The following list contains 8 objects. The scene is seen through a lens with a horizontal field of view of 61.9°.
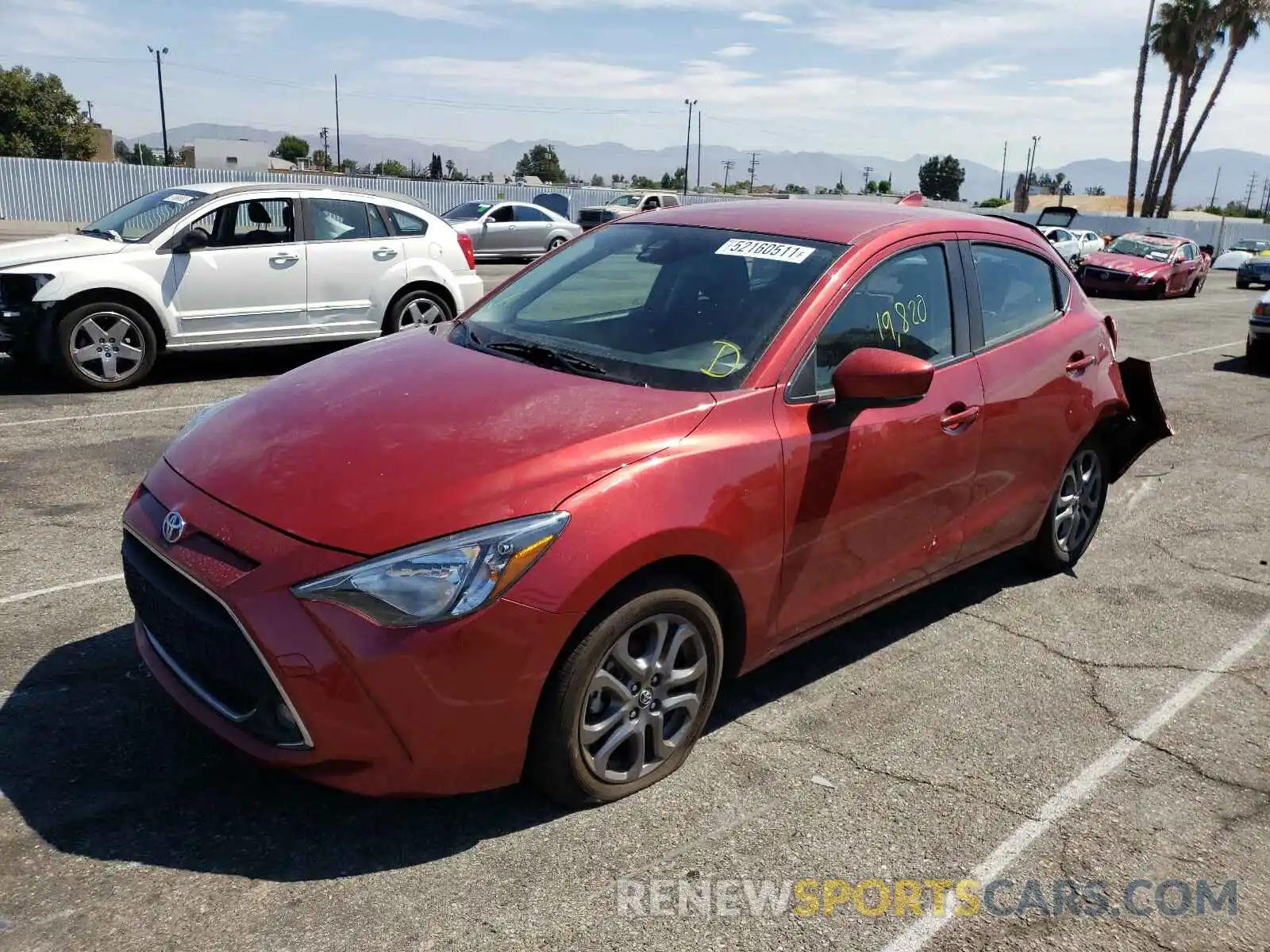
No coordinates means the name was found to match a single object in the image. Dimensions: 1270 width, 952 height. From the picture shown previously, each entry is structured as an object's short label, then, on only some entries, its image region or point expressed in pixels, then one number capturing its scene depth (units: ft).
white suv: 27.20
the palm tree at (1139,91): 169.17
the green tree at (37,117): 202.08
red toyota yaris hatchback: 8.97
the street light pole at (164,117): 235.01
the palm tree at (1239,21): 163.63
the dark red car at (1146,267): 75.97
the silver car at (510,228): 81.71
